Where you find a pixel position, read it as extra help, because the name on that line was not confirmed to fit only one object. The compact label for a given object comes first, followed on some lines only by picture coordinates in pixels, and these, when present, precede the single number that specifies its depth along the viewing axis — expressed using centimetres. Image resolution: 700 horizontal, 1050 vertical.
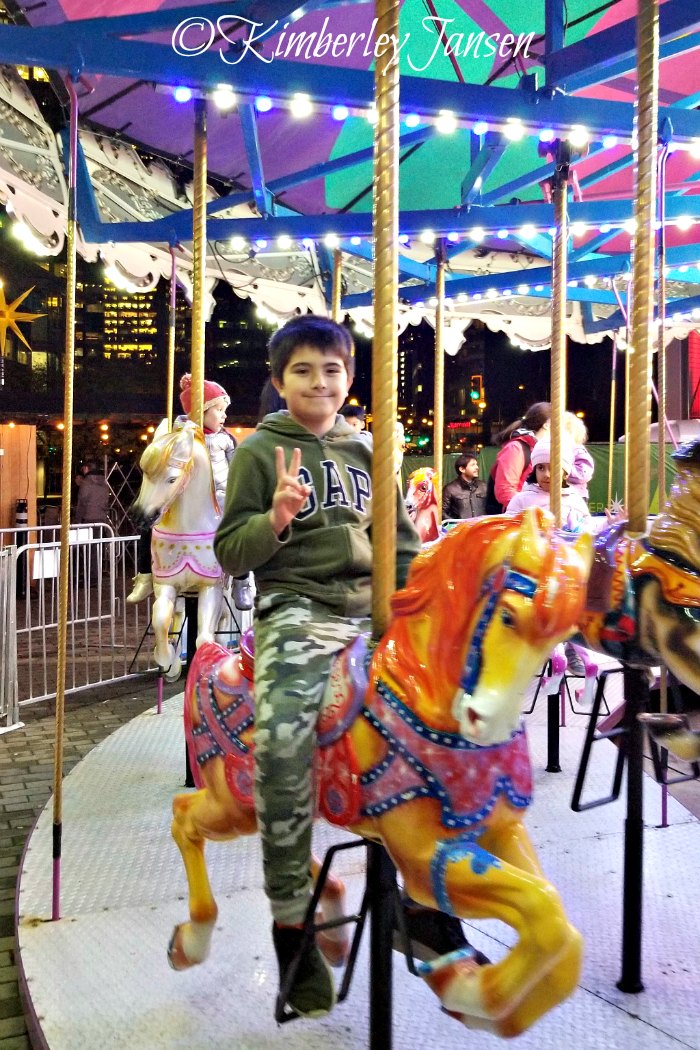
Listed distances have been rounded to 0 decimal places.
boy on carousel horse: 146
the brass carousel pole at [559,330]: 281
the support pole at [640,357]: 189
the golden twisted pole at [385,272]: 151
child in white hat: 360
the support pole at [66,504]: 227
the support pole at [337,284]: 470
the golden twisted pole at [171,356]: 427
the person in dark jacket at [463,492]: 723
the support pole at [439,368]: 437
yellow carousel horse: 115
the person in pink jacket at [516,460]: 432
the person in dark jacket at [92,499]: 1030
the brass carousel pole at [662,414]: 223
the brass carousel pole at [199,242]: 329
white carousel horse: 342
